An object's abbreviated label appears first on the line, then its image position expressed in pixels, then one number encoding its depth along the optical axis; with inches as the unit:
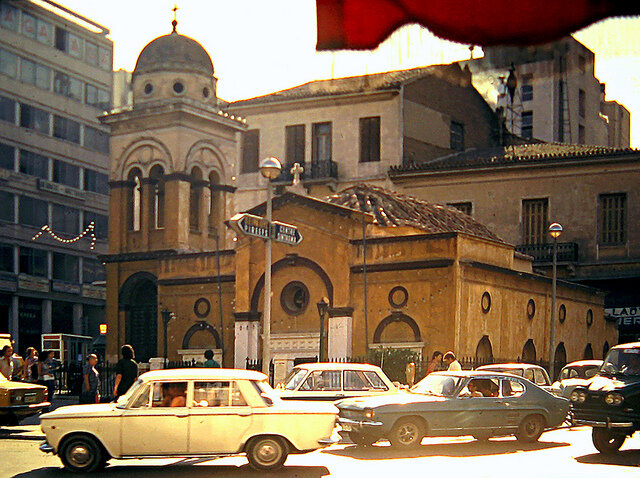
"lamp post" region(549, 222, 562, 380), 1211.9
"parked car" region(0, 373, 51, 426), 863.7
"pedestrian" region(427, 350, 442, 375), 1005.8
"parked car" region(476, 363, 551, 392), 970.7
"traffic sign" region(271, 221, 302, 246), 890.1
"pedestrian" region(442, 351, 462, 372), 901.8
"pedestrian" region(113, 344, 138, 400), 773.3
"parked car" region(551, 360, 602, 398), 1032.7
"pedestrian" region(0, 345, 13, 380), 930.1
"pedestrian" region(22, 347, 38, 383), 1047.6
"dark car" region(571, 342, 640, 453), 701.3
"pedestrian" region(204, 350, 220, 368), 970.7
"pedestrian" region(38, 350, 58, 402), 1058.1
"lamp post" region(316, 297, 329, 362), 1157.0
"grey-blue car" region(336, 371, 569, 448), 732.0
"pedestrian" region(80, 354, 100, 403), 931.3
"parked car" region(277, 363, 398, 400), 845.2
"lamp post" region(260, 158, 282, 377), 877.2
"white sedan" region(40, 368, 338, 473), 595.8
